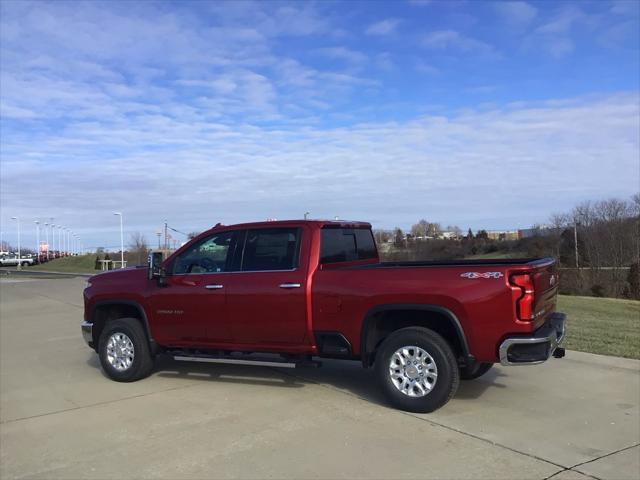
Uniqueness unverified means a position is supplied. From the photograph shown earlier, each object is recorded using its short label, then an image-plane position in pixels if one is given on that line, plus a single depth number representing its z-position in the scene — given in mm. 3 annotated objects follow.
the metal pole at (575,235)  41131
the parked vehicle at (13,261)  77500
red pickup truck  5371
